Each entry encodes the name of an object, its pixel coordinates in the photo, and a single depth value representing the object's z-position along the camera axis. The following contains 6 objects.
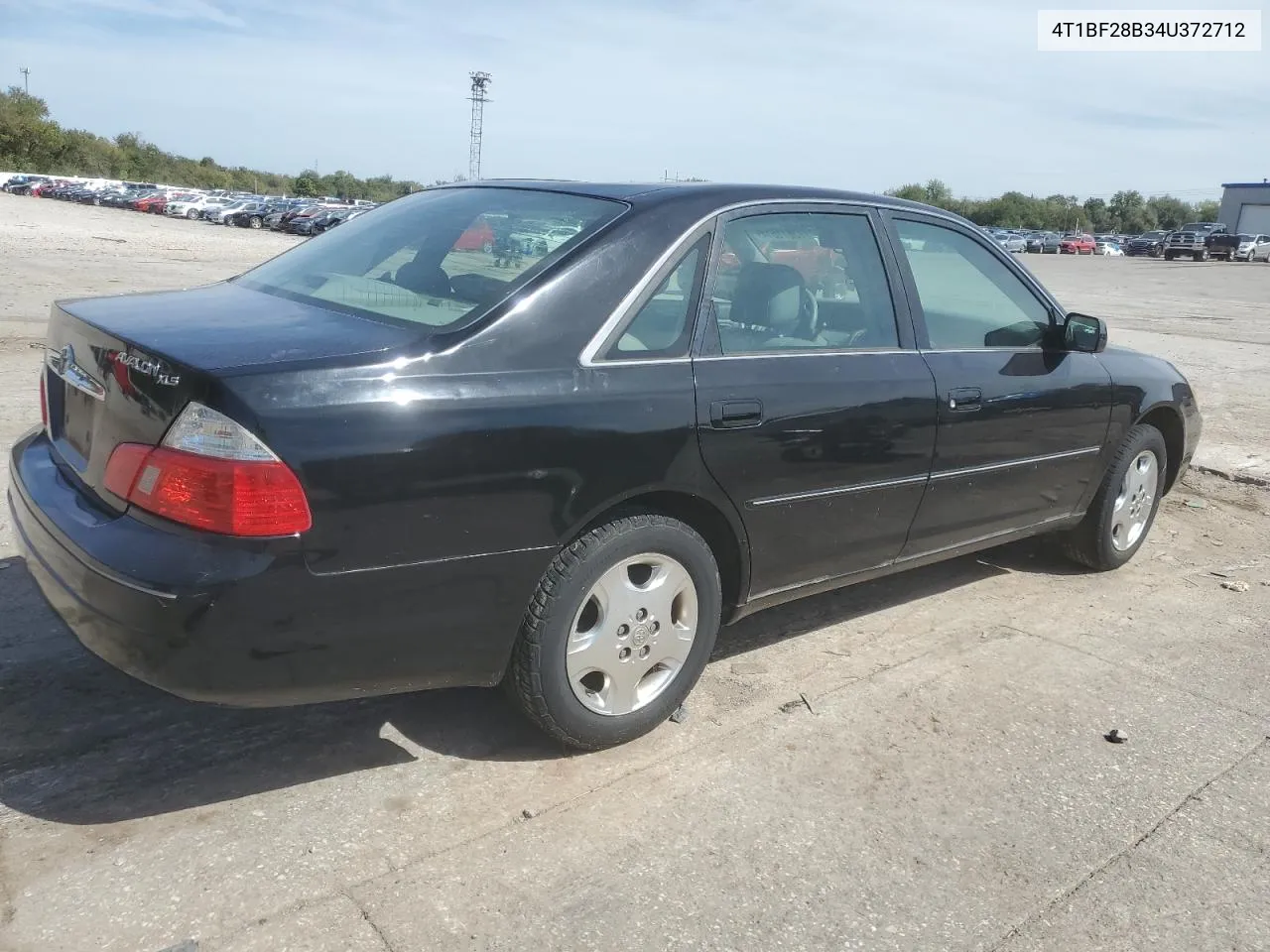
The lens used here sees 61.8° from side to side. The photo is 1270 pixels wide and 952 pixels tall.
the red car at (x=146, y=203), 58.91
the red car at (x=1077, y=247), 64.88
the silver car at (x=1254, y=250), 53.28
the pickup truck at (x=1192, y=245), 53.62
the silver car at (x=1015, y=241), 59.08
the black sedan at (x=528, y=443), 2.44
